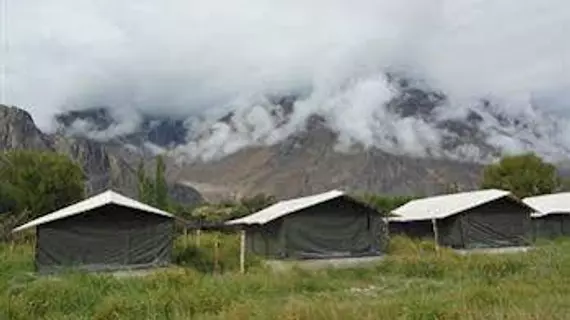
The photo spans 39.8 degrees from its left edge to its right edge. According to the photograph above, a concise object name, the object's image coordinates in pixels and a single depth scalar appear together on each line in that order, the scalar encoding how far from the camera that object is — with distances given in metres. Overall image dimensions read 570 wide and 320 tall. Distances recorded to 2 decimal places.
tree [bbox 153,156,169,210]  72.74
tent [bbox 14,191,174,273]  31.02
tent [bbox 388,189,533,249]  41.69
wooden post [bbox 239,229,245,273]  28.80
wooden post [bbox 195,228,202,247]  38.24
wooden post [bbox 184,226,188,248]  37.38
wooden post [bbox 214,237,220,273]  31.67
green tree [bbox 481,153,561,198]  83.25
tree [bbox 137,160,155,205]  74.16
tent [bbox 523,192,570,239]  53.38
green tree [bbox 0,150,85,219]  65.50
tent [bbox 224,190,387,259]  36.34
